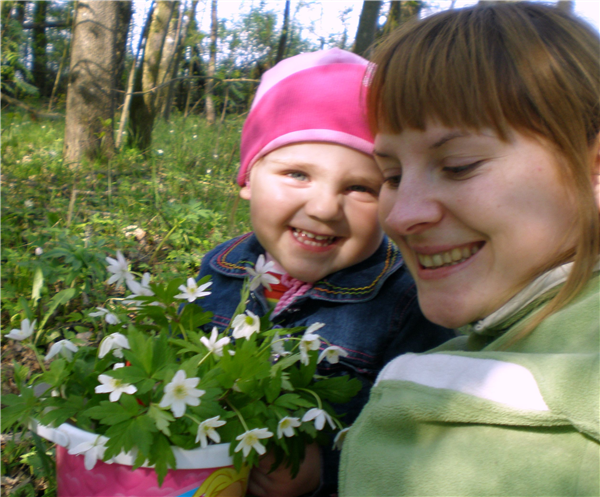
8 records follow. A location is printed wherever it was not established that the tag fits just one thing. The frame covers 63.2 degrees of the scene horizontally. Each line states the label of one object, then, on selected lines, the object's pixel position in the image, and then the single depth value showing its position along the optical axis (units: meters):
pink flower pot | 1.10
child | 1.65
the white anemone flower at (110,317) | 1.39
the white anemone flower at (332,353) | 1.31
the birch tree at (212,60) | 5.02
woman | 0.78
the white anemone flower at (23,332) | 1.26
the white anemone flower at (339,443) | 1.23
